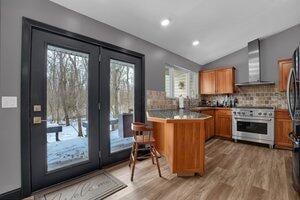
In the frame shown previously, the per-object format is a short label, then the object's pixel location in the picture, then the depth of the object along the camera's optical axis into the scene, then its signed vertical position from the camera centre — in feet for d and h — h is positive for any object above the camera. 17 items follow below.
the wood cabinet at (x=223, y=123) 11.98 -2.13
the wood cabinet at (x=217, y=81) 12.59 +2.06
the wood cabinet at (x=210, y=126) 11.58 -2.35
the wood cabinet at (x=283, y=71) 10.28 +2.33
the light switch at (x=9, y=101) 4.59 +0.02
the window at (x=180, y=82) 11.06 +1.82
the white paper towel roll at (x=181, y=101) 11.29 -0.05
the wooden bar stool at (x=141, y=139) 6.12 -1.91
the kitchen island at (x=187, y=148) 6.25 -2.28
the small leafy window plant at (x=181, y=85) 12.75 +1.59
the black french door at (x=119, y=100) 7.11 +0.08
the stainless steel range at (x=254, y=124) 10.22 -1.99
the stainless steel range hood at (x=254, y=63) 11.74 +3.44
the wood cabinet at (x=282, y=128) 9.76 -2.16
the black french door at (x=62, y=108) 5.28 -0.30
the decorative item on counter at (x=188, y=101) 12.87 -0.01
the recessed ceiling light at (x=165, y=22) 7.38 +4.59
